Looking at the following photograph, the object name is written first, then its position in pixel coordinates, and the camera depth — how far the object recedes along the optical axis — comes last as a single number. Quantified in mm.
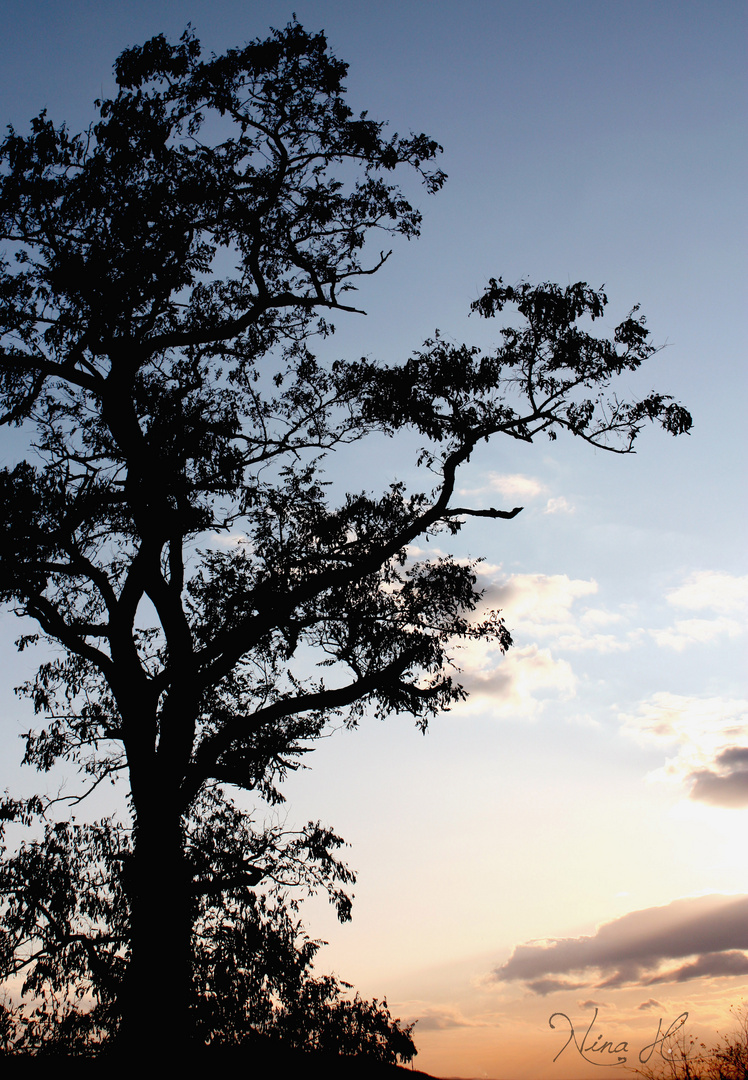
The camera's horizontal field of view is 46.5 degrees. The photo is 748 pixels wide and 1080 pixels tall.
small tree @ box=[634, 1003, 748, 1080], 11109
